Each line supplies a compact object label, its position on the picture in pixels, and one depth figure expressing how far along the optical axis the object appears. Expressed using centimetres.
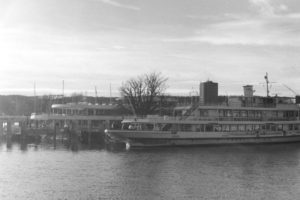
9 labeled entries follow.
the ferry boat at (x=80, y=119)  7931
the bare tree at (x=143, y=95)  8806
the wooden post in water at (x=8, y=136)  6961
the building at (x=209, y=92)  7700
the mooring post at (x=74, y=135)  7153
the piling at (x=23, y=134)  7584
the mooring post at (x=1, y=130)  8525
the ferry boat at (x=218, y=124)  6575
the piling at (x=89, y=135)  7390
